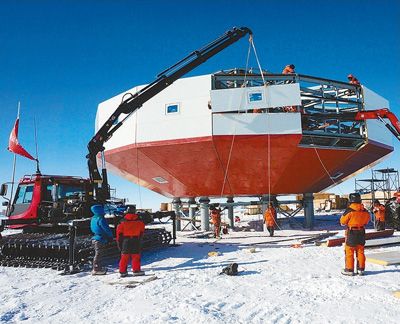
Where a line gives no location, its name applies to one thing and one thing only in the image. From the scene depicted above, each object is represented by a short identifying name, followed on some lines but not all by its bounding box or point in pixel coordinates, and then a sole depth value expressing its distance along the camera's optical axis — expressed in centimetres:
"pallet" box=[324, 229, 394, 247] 1044
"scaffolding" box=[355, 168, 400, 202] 2464
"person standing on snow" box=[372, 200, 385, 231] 1395
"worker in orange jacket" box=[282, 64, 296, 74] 1334
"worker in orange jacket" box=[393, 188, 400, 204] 1467
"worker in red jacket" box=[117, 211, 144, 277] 723
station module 1241
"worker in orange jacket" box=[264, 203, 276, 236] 1378
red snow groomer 829
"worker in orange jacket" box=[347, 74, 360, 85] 1440
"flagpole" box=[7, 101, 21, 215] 1035
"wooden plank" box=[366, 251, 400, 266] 711
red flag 1195
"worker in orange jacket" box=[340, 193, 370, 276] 657
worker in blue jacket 754
